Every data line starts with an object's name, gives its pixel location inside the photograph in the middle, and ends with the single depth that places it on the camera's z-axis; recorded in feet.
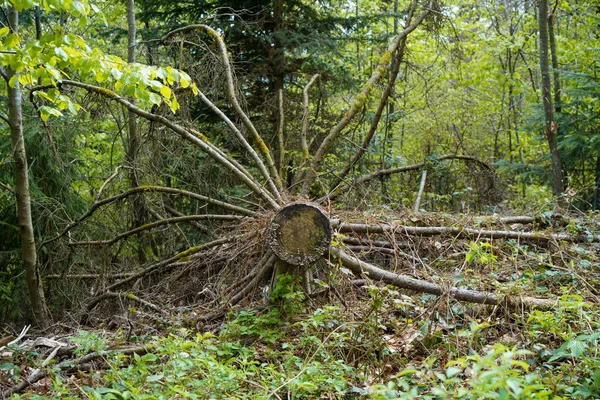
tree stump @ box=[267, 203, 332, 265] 16.89
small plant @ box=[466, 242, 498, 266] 14.96
